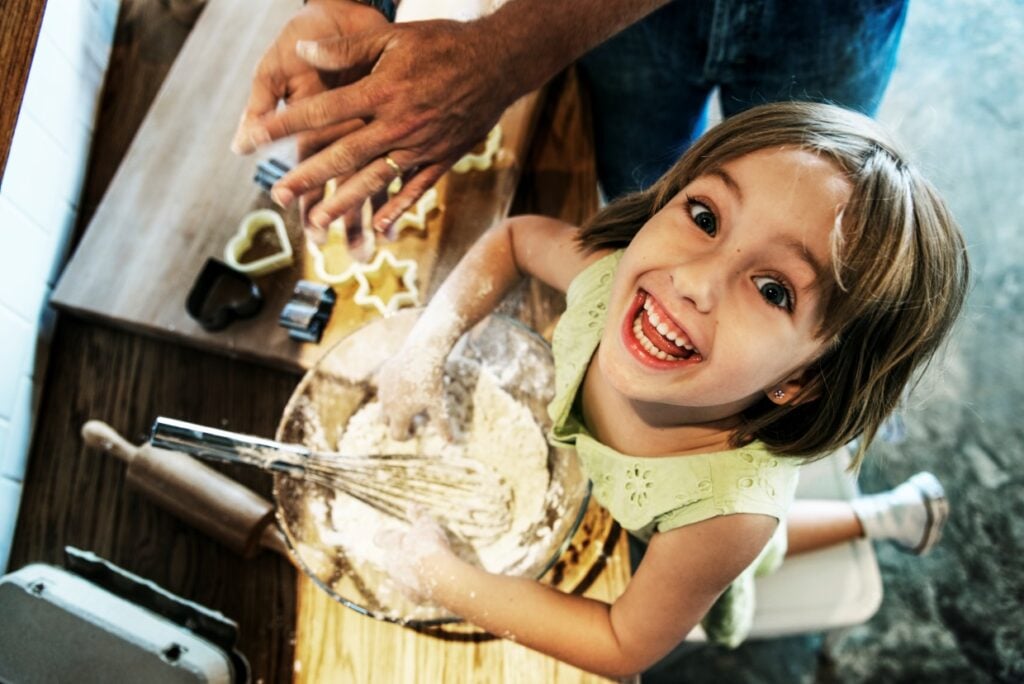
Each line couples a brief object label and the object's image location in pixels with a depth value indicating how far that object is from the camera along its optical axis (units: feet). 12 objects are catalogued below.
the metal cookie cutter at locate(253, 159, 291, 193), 3.32
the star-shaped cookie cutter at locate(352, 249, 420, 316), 3.20
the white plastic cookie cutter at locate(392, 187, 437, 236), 3.32
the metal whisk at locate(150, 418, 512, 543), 2.79
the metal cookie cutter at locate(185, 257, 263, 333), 3.17
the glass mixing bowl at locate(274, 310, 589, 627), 2.69
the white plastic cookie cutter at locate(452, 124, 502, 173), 3.41
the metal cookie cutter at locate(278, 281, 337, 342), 3.10
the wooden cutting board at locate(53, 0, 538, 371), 3.22
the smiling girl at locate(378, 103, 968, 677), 2.19
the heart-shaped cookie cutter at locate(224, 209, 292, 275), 3.25
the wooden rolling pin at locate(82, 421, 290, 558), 2.83
